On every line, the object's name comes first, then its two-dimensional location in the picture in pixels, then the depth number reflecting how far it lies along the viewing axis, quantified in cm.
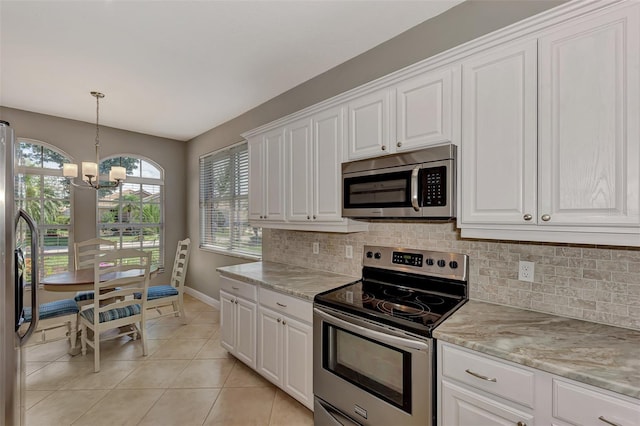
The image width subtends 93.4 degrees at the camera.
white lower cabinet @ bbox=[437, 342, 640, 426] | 103
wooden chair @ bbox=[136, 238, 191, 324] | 355
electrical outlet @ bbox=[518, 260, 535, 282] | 165
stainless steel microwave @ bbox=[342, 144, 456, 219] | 166
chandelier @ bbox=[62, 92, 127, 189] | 312
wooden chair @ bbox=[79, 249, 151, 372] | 276
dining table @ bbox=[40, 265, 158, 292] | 275
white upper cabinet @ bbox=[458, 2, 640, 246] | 119
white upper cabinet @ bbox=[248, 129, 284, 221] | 276
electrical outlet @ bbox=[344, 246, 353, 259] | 256
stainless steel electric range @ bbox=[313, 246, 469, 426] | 147
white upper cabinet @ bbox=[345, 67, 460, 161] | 168
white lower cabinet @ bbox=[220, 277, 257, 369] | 257
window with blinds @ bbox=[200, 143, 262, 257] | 411
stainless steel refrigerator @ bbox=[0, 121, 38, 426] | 127
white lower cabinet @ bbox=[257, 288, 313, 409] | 209
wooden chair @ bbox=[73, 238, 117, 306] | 338
